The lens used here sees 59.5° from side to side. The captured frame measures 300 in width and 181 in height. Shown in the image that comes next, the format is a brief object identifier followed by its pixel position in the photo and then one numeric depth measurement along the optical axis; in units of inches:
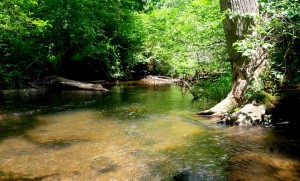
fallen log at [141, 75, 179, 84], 797.2
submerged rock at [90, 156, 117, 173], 155.1
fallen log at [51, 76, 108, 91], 569.9
